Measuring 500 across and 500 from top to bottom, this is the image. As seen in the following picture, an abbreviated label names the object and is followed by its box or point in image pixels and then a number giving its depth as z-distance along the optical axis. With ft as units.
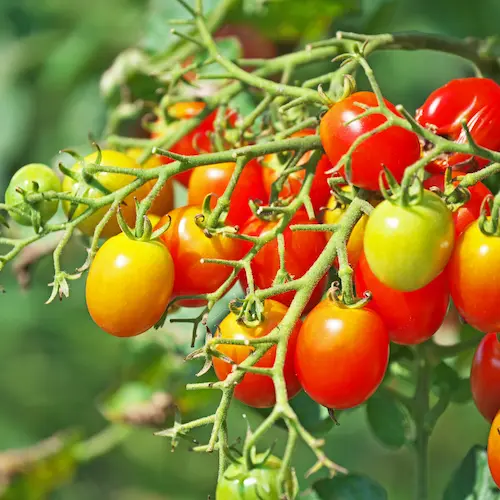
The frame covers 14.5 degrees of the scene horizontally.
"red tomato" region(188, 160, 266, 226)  2.01
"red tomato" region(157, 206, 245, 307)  1.92
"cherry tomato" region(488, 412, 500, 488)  1.88
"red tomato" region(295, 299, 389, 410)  1.81
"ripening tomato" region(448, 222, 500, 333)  1.78
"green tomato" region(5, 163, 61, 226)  1.97
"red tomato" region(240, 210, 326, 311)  1.92
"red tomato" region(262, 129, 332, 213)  1.98
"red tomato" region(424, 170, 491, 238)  1.85
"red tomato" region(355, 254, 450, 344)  1.85
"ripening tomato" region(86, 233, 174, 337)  1.87
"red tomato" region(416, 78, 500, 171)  1.95
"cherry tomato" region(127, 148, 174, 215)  2.06
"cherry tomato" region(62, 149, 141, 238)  1.96
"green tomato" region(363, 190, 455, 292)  1.75
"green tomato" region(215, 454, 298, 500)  1.79
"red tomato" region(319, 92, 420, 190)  1.83
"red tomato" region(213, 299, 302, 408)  1.85
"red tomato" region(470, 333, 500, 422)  1.95
